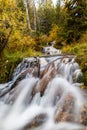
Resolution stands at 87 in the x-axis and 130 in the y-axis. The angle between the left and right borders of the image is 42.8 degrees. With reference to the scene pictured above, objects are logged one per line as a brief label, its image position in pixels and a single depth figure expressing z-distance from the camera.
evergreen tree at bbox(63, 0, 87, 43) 7.09
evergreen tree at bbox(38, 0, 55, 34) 12.08
